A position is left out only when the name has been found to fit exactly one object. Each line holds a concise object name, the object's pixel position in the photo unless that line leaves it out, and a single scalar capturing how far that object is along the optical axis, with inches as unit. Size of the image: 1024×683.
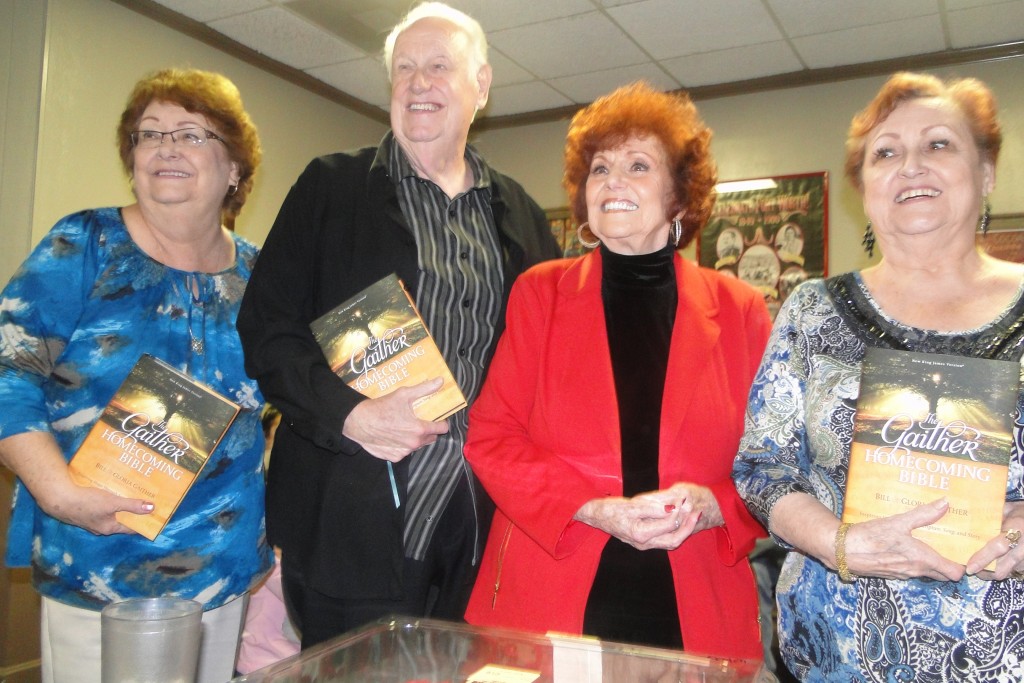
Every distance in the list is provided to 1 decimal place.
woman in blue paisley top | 51.4
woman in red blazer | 64.4
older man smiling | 67.5
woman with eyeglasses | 67.2
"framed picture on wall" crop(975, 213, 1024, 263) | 202.7
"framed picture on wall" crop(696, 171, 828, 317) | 227.3
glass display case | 43.9
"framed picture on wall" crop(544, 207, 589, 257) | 260.7
